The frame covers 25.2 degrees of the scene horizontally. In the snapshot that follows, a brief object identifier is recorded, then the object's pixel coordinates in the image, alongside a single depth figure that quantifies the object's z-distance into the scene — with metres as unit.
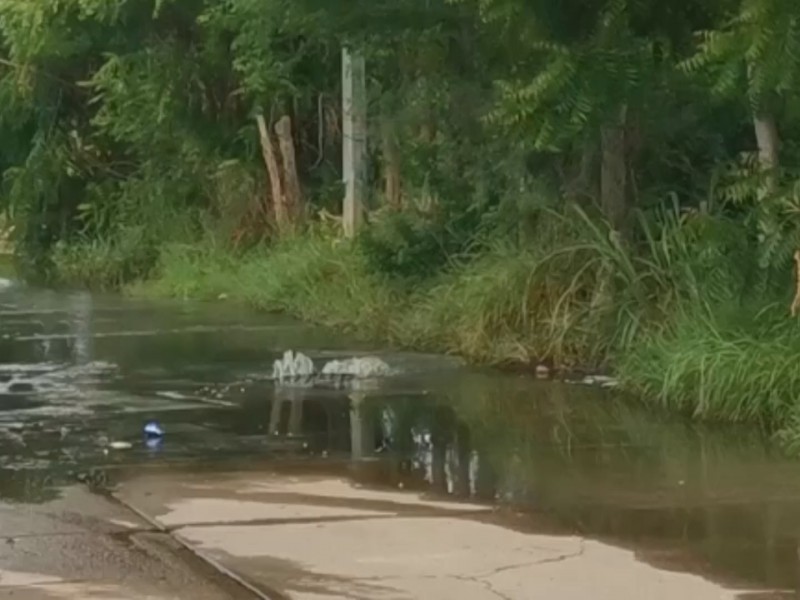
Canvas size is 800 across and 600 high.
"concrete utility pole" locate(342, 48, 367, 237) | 20.09
